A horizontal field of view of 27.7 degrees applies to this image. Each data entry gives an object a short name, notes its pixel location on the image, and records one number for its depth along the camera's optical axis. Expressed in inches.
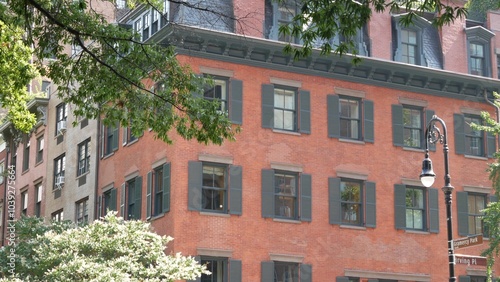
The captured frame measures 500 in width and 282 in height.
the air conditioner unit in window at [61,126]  2010.3
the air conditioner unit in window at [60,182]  1980.8
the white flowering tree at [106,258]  1242.0
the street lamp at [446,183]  1077.8
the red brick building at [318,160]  1509.6
